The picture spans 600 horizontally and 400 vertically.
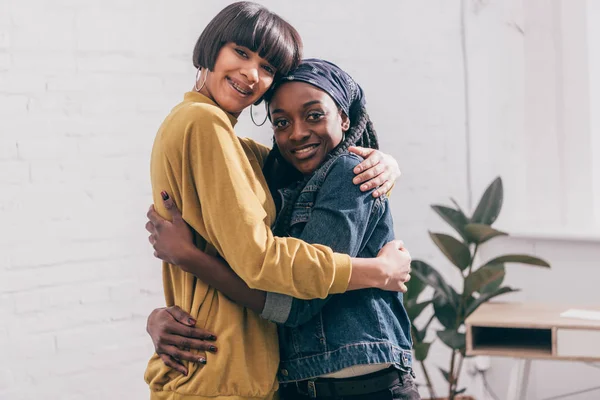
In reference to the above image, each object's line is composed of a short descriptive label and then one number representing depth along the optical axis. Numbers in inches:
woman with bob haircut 46.8
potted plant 101.6
